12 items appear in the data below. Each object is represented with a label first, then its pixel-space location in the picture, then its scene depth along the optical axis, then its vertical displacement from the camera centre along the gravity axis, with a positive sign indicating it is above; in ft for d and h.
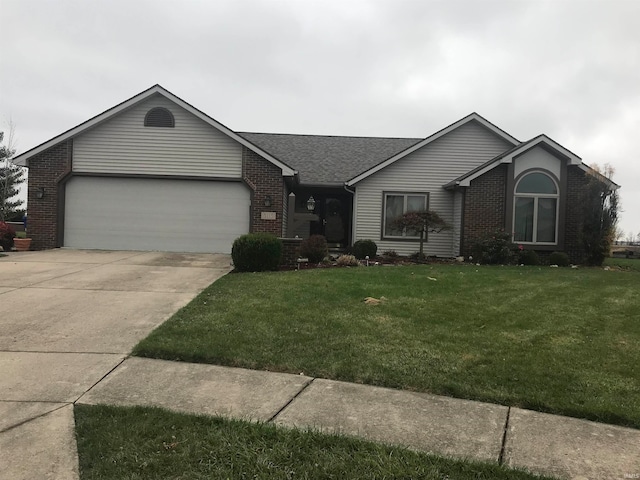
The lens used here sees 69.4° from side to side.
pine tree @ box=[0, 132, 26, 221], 107.65 +10.60
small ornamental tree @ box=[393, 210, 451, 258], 48.08 +1.22
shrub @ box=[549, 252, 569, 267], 46.60 -2.02
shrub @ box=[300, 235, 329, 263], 42.45 -1.71
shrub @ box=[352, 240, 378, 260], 50.31 -1.88
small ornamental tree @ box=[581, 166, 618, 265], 46.57 +2.69
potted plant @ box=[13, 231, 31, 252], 49.14 -2.61
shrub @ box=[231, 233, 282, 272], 35.50 -1.88
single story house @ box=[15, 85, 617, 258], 49.01 +4.77
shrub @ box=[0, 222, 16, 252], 48.65 -1.82
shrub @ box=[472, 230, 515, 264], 45.78 -1.24
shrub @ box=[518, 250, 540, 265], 46.47 -1.98
